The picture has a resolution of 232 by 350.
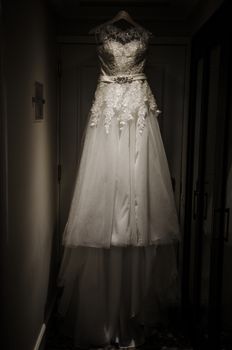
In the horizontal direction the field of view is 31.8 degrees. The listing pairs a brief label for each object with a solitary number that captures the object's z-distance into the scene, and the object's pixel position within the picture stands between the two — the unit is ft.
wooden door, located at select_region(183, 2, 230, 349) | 5.82
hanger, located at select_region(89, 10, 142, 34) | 7.89
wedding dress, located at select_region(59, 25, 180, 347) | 7.70
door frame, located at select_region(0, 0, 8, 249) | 4.66
